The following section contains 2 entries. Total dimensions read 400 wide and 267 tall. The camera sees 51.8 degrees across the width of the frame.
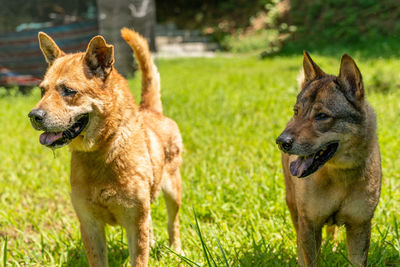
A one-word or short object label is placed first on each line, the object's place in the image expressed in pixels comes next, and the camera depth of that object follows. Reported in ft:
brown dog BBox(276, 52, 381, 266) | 9.02
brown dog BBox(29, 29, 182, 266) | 9.55
